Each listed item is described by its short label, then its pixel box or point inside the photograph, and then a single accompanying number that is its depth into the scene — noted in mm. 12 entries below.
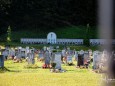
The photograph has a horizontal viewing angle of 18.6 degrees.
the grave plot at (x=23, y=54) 24019
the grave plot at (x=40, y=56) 23438
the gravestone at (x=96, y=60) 17488
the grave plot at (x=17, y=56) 22734
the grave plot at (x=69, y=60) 20781
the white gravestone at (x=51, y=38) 44594
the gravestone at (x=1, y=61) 17219
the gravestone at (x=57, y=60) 16750
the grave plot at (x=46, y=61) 18355
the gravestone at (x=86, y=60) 18838
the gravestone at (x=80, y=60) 19122
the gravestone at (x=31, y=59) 19297
